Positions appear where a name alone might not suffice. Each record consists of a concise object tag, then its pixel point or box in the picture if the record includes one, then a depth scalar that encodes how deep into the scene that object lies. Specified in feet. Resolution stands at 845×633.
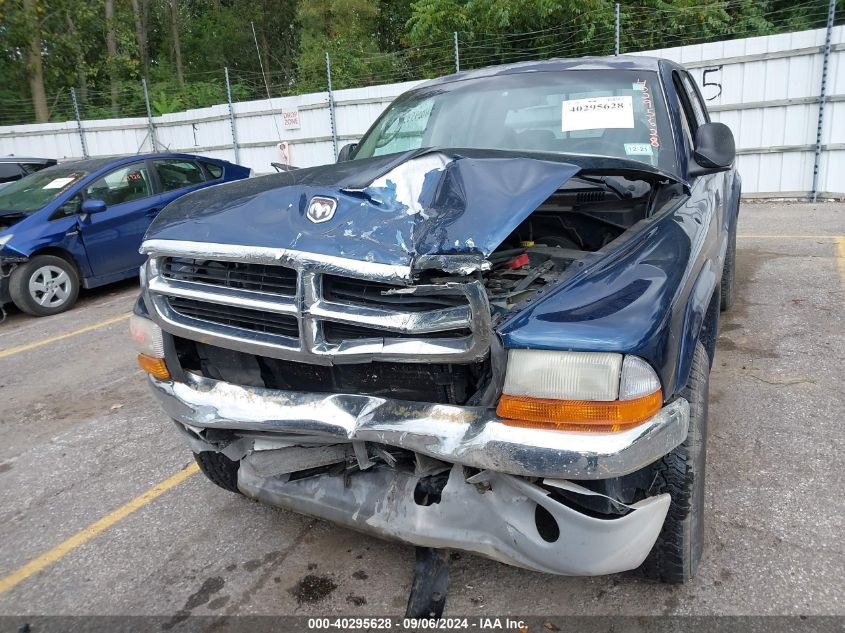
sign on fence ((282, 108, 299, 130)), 46.19
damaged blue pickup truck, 5.81
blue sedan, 21.84
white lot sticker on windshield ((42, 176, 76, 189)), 23.70
